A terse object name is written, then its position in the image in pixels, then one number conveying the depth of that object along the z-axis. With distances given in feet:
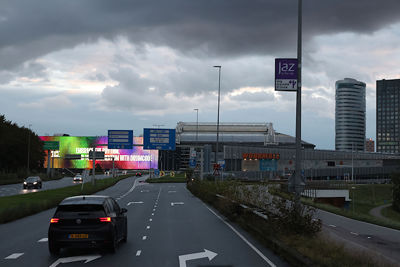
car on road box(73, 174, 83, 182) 288.92
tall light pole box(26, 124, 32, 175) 321.69
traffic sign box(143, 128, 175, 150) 194.08
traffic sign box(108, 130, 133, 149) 194.17
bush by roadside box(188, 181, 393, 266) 33.26
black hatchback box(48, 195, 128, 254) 39.11
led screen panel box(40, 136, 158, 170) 587.27
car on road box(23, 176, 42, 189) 187.81
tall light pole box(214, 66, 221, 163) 176.52
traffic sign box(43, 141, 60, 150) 320.70
